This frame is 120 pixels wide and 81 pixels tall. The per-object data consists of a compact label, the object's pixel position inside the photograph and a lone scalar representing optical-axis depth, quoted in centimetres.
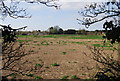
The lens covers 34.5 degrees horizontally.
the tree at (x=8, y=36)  339
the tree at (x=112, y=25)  319
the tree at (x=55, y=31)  9475
